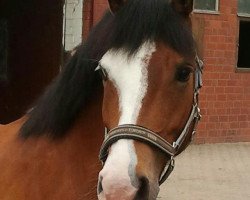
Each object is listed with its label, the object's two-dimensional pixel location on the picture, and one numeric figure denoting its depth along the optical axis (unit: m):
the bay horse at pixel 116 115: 2.46
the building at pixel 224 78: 11.56
